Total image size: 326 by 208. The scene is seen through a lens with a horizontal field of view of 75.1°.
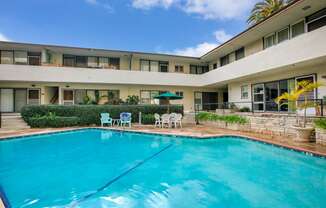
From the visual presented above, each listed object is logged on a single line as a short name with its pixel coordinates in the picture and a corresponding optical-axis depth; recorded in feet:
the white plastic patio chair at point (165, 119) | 50.23
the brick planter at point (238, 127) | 44.28
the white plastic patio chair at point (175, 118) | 49.98
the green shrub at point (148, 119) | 57.67
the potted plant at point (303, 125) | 30.37
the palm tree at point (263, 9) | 70.03
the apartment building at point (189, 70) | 38.81
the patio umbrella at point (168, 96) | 51.55
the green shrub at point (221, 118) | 44.78
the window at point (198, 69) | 80.94
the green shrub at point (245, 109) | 55.77
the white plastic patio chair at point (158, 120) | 51.55
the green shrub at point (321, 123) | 27.75
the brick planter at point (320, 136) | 28.48
